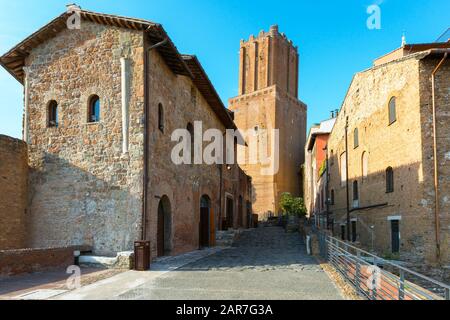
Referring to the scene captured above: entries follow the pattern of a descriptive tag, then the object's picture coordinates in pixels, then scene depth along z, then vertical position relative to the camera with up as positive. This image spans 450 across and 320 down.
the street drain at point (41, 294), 6.80 -1.95
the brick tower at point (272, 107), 43.66 +10.25
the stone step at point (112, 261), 10.34 -1.99
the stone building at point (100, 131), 11.58 +1.95
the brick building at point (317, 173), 31.50 +1.73
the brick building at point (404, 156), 13.41 +1.43
